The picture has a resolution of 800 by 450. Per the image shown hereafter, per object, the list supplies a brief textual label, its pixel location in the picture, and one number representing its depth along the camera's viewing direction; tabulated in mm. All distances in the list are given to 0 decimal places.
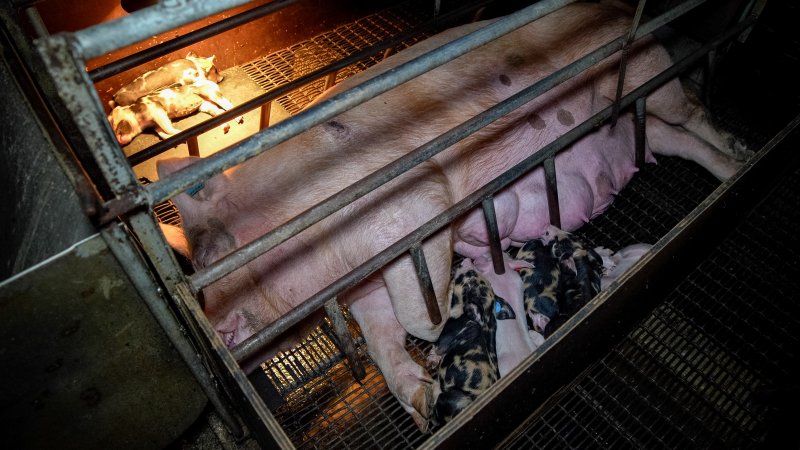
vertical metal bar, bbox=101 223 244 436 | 1346
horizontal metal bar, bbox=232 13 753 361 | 1716
